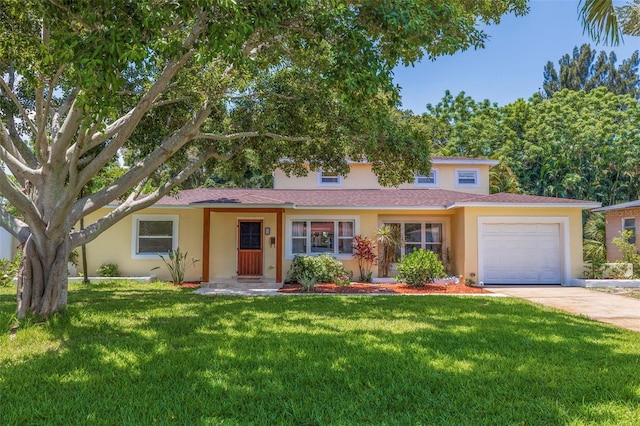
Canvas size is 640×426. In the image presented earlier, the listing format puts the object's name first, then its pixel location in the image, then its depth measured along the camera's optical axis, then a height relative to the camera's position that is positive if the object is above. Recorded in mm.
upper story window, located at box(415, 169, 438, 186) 19766 +2922
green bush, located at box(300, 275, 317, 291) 13084 -1395
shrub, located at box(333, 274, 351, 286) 14219 -1398
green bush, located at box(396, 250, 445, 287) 13680 -942
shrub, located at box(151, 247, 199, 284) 14969 -876
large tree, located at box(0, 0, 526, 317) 5289 +2889
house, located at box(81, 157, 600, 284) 14562 +326
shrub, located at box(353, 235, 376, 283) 15211 -517
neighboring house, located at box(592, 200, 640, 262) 17859 +867
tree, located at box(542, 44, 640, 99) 40844 +17321
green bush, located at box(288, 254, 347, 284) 14102 -993
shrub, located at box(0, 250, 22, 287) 13594 -1026
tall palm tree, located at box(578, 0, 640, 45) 7078 +3906
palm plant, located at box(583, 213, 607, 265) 15434 +81
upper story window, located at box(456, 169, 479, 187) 19828 +3154
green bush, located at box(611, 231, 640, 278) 15016 -534
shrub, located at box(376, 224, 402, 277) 15320 -148
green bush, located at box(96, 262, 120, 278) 15289 -1118
